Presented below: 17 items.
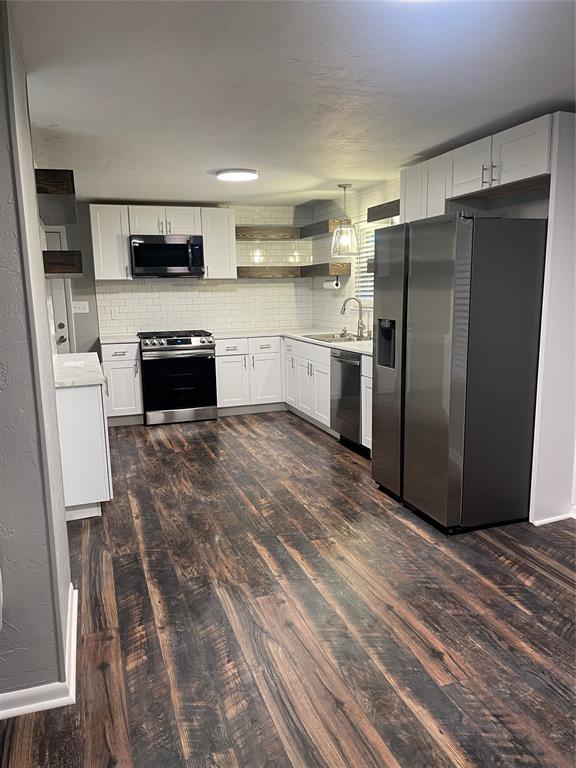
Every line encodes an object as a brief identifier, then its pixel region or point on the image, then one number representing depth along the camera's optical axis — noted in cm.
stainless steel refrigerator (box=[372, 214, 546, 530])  304
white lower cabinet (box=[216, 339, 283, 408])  611
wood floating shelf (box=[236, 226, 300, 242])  648
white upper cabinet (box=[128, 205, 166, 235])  589
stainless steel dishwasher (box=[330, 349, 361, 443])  464
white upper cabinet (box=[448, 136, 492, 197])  335
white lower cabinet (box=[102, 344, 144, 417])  573
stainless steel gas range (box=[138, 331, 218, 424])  576
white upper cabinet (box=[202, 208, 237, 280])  616
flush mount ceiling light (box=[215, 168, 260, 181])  443
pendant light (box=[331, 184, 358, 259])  502
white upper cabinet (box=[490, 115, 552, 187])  296
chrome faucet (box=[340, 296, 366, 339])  564
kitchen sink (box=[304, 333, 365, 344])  560
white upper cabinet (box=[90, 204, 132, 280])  577
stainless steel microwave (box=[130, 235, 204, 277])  586
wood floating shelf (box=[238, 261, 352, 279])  614
